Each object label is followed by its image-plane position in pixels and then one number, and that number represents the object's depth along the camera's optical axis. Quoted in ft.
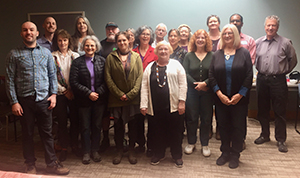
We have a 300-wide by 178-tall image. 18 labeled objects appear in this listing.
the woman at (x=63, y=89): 8.45
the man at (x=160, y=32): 10.14
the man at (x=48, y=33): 9.08
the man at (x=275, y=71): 9.38
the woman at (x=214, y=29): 10.37
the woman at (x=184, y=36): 10.10
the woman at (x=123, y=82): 8.27
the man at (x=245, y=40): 9.98
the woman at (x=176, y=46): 9.35
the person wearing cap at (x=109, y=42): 10.11
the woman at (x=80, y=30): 9.58
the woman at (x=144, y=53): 9.11
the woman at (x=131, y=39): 10.07
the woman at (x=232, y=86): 7.72
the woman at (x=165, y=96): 7.92
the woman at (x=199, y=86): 8.48
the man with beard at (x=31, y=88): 7.04
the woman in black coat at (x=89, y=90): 8.23
